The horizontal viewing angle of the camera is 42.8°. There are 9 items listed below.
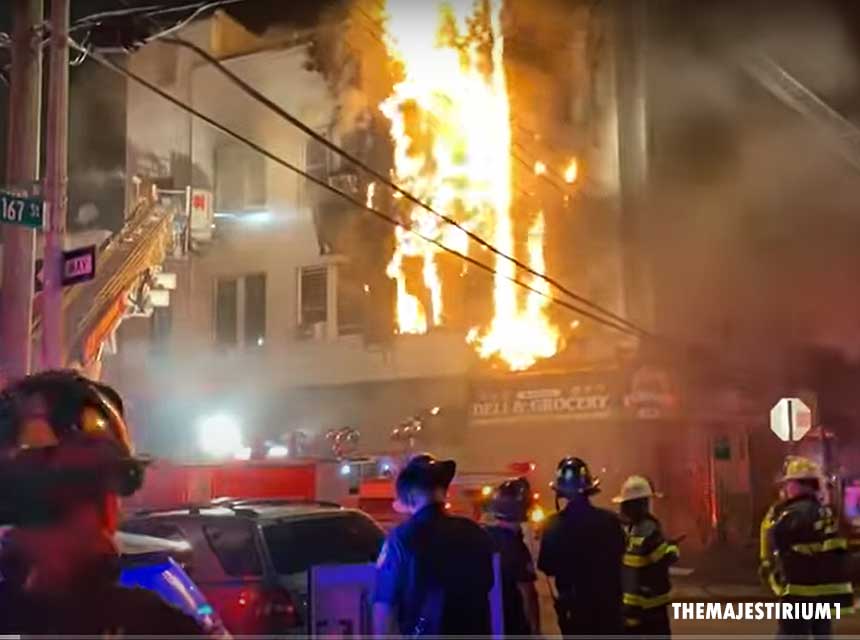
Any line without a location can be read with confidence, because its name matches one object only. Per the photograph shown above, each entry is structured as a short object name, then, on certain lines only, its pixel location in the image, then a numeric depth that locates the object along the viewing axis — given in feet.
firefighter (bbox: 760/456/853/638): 18.83
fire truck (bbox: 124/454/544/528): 34.71
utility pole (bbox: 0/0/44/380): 23.45
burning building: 54.08
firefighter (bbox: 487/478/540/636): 16.42
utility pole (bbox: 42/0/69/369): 24.38
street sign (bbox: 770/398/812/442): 41.32
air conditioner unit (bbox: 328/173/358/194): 61.11
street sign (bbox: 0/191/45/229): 23.13
